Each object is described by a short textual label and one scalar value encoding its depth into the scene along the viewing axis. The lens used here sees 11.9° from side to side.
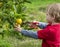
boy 3.25
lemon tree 3.08
